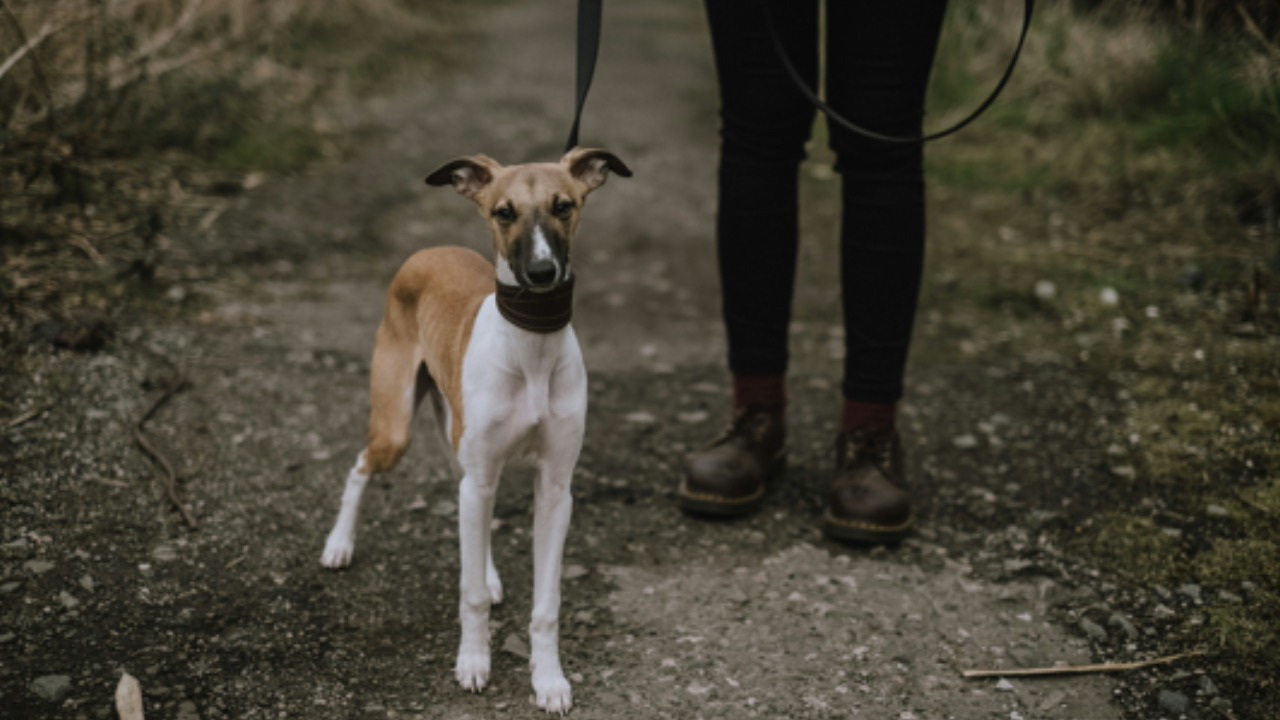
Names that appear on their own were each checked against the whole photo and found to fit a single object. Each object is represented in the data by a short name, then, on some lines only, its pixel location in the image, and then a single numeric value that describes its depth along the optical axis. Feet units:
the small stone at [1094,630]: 7.97
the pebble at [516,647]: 7.77
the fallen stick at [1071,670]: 7.56
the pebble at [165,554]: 8.45
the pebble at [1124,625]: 7.94
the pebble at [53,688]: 6.84
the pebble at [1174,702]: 7.16
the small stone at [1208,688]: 7.30
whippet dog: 6.57
